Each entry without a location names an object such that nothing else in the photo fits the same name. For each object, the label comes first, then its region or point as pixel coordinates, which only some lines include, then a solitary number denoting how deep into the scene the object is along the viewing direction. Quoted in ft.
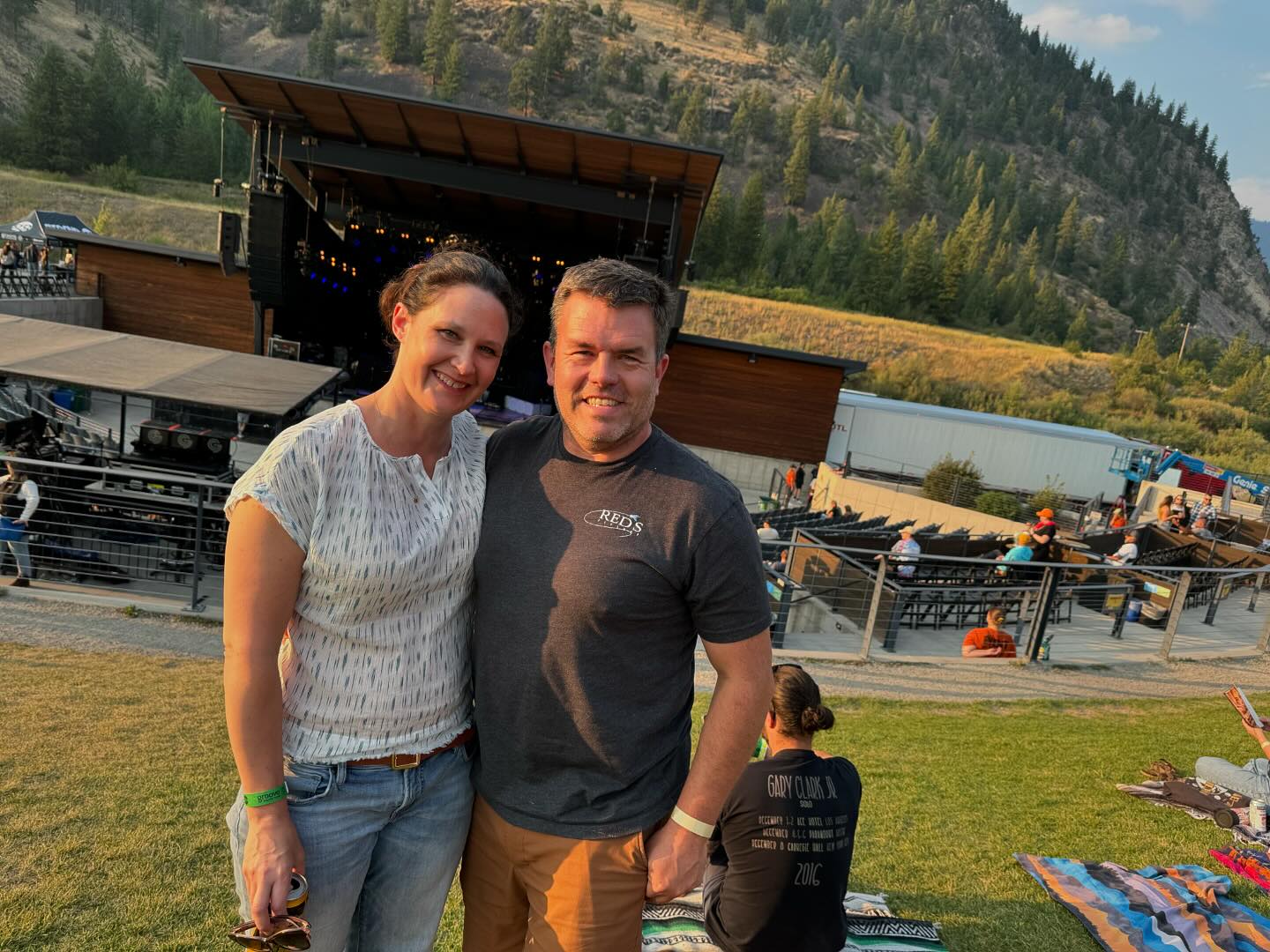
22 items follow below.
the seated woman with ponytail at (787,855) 7.66
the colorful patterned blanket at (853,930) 8.86
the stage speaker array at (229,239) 52.66
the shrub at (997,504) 68.18
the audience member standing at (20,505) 22.45
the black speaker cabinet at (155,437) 32.24
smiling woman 4.81
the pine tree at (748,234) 304.71
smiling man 5.27
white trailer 85.10
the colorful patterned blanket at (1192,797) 15.12
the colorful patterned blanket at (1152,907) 10.44
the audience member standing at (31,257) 76.15
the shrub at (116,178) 247.29
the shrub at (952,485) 72.23
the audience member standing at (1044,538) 34.69
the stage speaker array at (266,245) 50.57
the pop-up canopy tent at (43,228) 76.33
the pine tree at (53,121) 238.68
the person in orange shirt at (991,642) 25.86
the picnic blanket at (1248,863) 12.79
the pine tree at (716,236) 297.53
